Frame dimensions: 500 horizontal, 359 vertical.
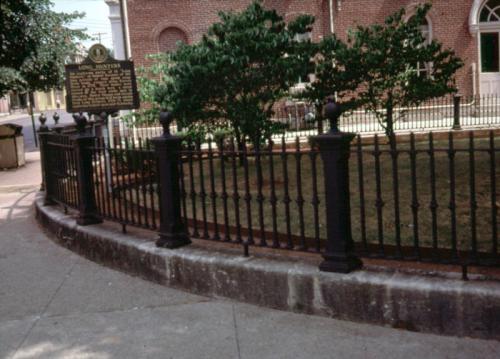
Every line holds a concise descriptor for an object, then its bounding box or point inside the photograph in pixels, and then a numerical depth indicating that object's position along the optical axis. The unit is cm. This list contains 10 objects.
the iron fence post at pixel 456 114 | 1885
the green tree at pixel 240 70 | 964
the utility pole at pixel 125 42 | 1674
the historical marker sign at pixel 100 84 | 916
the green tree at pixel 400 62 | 1153
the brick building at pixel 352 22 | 2322
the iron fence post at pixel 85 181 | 692
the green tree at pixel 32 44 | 2000
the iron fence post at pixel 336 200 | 461
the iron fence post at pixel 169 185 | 559
